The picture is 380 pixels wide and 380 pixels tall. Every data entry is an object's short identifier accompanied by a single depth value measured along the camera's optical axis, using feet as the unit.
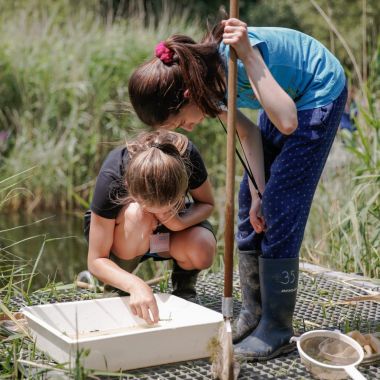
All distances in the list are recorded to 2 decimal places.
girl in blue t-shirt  16.02
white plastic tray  15.39
